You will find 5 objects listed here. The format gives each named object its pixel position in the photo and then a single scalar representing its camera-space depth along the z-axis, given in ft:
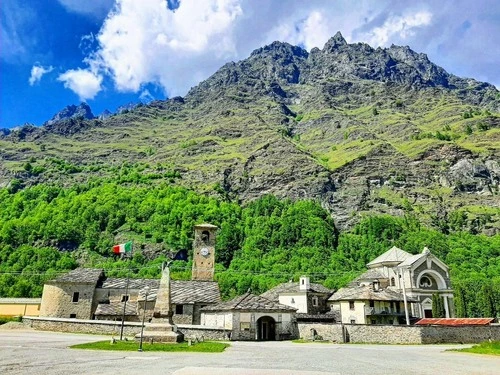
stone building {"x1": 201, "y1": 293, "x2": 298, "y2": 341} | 135.13
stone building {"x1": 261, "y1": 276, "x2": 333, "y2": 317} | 194.70
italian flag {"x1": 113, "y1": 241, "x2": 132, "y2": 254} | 109.29
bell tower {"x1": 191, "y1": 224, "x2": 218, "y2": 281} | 218.79
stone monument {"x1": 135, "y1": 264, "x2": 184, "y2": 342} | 95.50
